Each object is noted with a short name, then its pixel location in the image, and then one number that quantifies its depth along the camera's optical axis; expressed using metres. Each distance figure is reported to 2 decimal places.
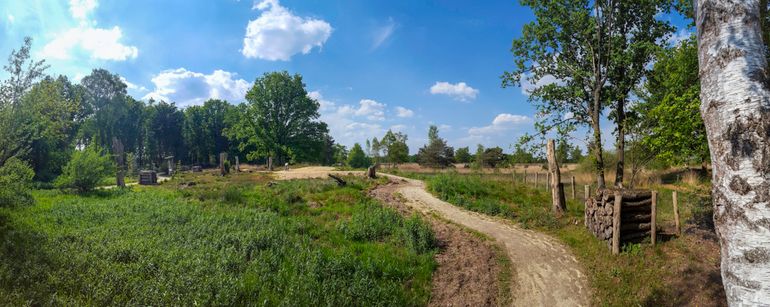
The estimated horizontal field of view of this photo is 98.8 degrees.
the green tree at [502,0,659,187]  14.25
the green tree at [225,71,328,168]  48.34
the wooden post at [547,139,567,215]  14.02
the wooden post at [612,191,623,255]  8.84
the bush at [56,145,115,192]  17.95
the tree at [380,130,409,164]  53.69
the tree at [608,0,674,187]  13.94
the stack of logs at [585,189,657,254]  8.92
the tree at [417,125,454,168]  57.44
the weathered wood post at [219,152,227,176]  33.08
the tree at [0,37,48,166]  11.21
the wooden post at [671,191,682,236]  9.44
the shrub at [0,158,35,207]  11.34
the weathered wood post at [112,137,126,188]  22.39
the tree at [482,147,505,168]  51.07
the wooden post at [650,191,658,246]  8.83
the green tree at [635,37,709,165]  8.53
